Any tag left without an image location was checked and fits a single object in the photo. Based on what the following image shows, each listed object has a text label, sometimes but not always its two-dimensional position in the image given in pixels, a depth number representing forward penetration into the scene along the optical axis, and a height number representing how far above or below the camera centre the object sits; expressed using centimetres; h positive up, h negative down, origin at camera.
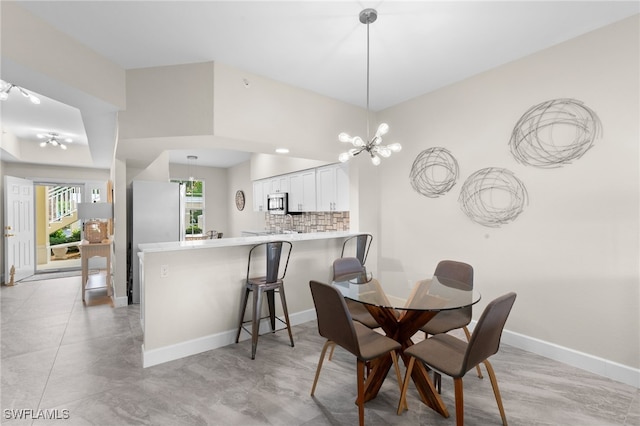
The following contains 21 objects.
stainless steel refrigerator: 449 -1
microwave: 607 +24
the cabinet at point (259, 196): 705 +45
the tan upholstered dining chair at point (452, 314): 238 -87
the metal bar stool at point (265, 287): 289 -73
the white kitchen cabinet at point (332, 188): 452 +42
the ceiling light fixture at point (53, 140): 554 +149
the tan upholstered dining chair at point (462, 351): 161 -88
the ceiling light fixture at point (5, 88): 312 +143
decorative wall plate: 831 +41
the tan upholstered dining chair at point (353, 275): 252 -59
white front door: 564 -22
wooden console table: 456 -59
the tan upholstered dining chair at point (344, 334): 180 -78
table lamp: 467 +0
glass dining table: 199 -64
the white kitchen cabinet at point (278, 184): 622 +66
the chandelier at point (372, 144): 224 +58
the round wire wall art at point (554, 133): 254 +71
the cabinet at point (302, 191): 535 +43
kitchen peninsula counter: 271 -78
